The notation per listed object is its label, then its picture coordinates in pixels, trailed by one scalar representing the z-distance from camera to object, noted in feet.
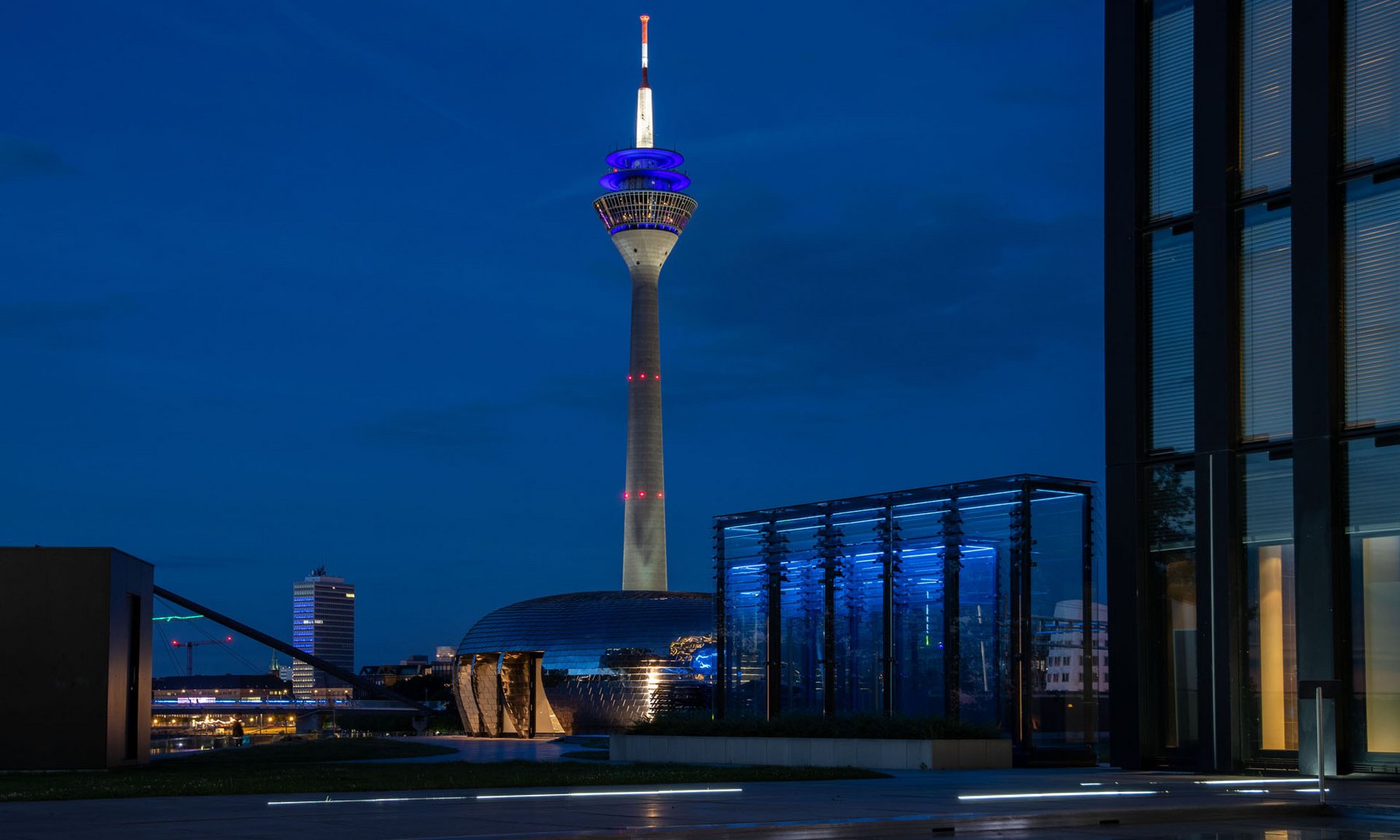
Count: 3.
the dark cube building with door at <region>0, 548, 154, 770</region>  100.07
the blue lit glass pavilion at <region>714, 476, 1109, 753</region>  110.63
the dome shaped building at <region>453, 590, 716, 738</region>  257.14
